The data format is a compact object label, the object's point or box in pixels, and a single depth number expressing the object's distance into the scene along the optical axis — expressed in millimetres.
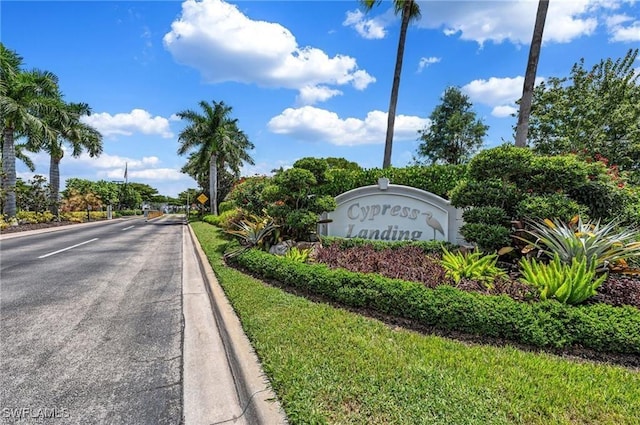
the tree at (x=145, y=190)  86962
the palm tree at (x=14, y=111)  19031
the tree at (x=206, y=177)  36709
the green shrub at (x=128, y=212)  49956
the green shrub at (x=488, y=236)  5762
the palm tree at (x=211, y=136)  29359
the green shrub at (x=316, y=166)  8555
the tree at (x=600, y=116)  17562
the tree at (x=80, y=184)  41800
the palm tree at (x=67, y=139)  24766
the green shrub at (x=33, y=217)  20844
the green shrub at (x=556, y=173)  5613
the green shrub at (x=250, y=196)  11617
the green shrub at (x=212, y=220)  21006
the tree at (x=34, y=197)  24828
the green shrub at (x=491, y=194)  6098
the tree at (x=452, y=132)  27922
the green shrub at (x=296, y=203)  8070
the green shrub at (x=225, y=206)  22552
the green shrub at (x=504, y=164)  5852
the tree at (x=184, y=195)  59750
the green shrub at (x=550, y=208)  5348
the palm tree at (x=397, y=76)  14625
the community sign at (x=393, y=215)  8672
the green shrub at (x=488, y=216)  5934
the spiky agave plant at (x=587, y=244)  4461
